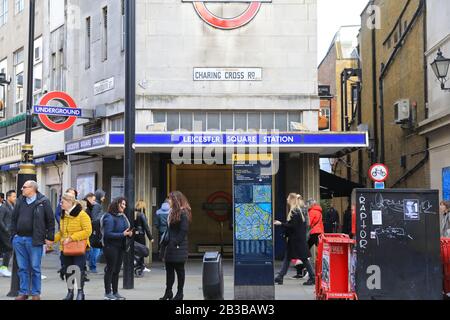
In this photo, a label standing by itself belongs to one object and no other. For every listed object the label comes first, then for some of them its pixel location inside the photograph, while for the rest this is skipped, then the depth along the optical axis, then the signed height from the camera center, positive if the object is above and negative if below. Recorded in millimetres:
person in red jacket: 14445 -398
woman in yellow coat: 10367 -303
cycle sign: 17875 +796
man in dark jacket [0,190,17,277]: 14352 -614
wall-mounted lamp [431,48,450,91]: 16109 +3232
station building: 18000 +3365
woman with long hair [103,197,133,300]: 10961 -564
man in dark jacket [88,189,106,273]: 14074 -267
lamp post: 12305 +1043
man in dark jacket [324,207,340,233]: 25688 -640
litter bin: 9555 -1056
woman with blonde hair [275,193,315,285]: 13406 -548
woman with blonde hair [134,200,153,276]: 14102 -590
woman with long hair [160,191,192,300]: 10594 -522
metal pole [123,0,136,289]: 12438 +1434
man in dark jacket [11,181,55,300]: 10406 -390
